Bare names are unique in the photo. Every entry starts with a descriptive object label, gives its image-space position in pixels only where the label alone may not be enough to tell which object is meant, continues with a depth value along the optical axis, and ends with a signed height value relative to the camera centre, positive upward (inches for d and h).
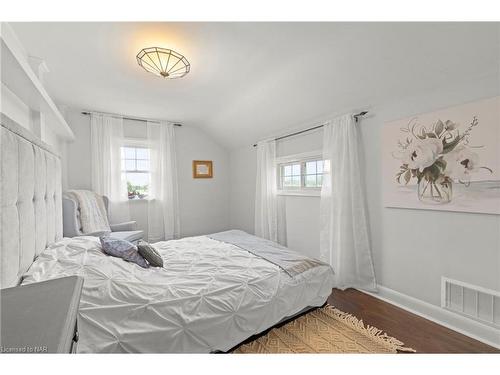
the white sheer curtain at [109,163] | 132.4 +14.4
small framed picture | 170.4 +13.0
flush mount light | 68.0 +41.9
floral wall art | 60.4 +7.3
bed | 39.7 -25.7
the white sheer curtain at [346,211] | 92.8 -12.4
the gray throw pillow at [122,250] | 63.4 -19.3
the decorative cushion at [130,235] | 106.0 -24.9
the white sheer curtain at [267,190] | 139.1 -3.9
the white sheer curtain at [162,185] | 150.3 +0.1
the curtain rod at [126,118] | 130.8 +45.3
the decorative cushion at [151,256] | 66.4 -21.9
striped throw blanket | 104.6 -13.1
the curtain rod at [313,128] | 91.7 +29.2
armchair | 95.7 -17.4
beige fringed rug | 59.1 -45.8
